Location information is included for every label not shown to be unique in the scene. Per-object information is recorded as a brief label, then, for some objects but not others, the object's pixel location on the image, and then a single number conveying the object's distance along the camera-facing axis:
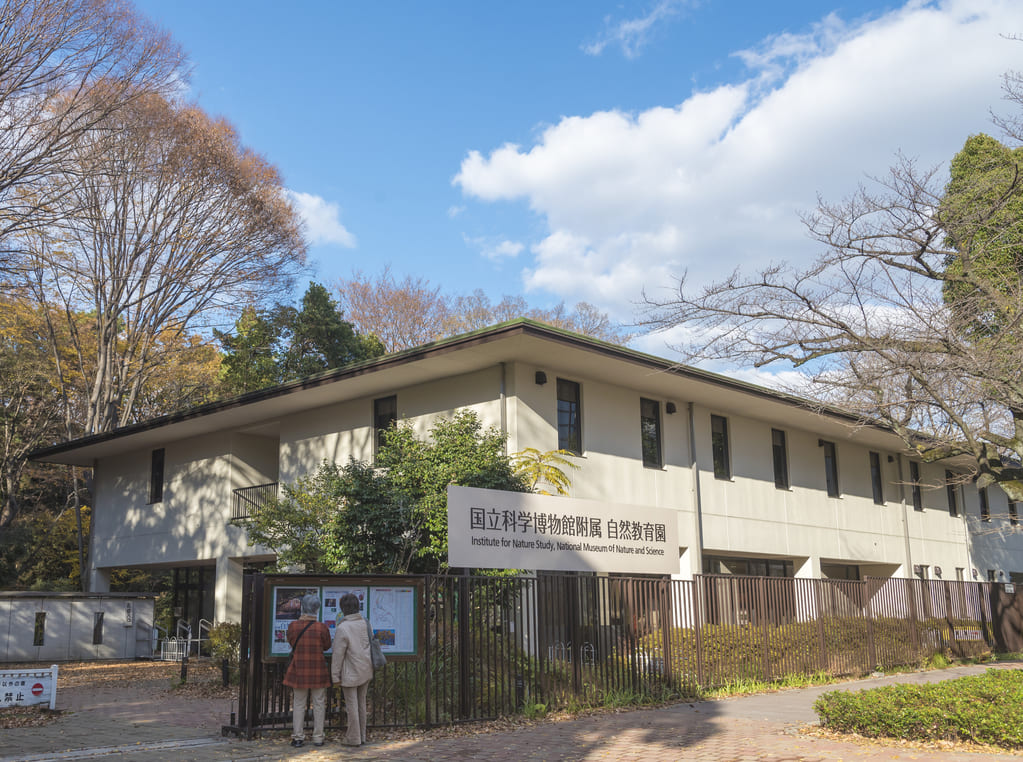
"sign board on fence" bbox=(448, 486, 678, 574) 11.81
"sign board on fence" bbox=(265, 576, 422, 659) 10.26
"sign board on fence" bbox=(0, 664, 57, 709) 12.11
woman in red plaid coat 9.62
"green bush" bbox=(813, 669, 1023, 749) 9.24
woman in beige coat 9.66
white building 18.22
